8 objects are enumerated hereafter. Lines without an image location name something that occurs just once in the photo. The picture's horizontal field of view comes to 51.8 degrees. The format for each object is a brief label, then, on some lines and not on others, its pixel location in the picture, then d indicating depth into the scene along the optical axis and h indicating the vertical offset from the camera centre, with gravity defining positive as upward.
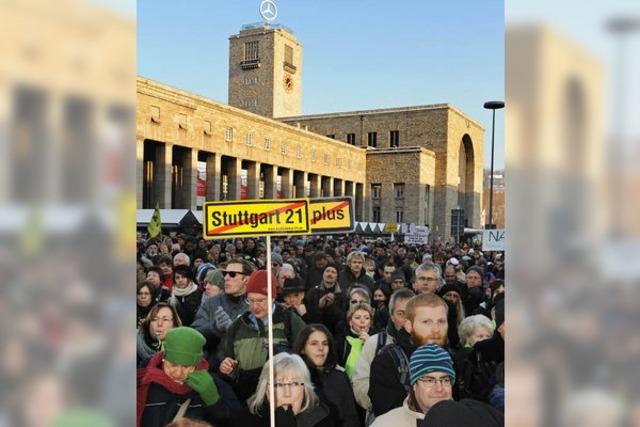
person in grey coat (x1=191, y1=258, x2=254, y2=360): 5.69 -0.74
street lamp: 28.28 +4.98
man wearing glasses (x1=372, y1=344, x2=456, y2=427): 3.46 -0.90
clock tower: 88.81 +20.62
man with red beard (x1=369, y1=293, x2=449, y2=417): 4.05 -0.87
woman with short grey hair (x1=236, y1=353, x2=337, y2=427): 3.76 -1.05
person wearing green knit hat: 3.56 -0.93
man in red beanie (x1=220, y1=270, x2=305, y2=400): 4.51 -0.88
